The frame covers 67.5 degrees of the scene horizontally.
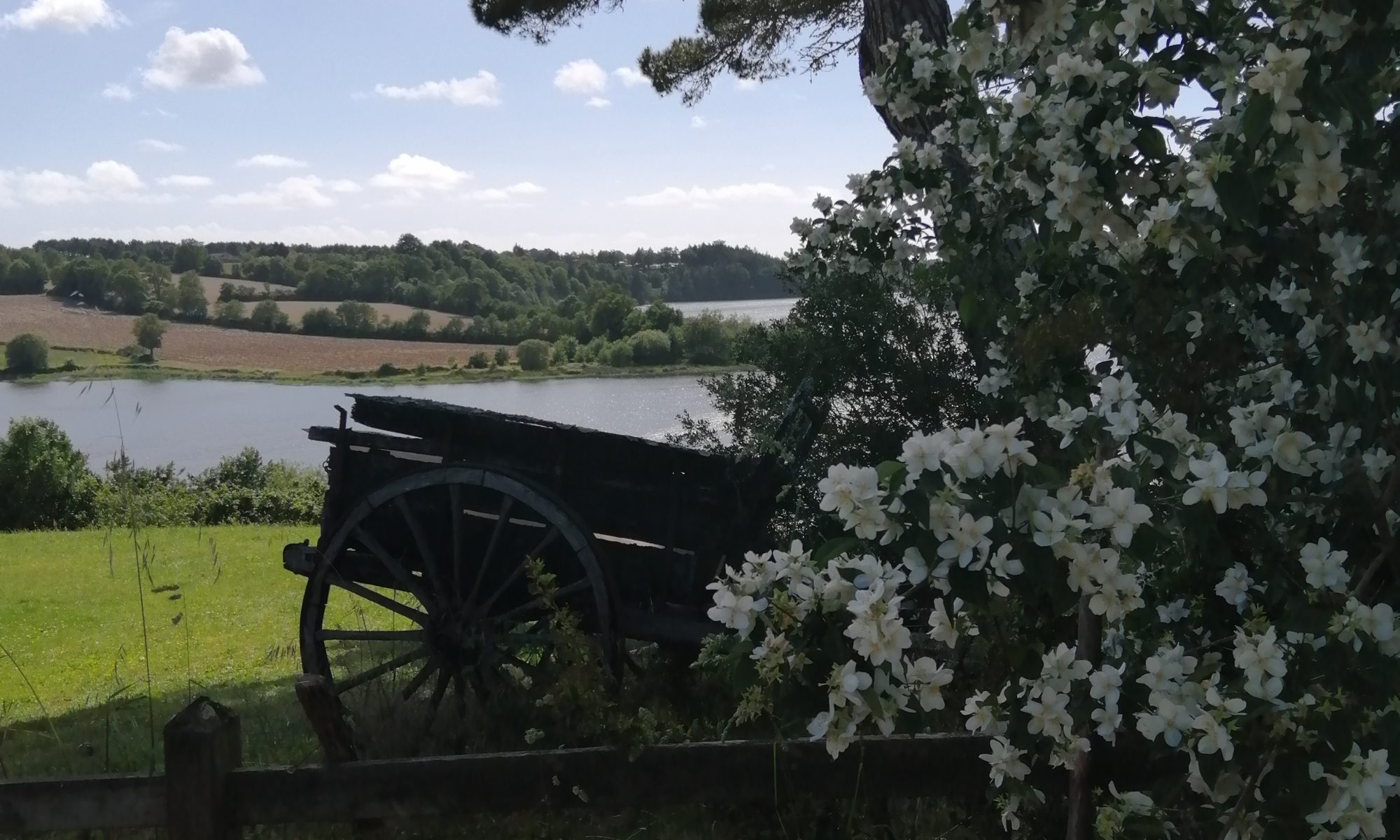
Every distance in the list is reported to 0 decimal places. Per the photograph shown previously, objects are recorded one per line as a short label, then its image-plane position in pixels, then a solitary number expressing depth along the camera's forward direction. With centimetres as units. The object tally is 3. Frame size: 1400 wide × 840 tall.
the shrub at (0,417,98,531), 1908
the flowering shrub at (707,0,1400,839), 149
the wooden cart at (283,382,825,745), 434
